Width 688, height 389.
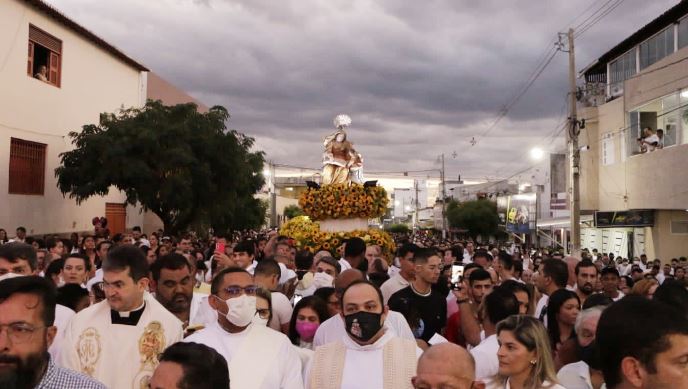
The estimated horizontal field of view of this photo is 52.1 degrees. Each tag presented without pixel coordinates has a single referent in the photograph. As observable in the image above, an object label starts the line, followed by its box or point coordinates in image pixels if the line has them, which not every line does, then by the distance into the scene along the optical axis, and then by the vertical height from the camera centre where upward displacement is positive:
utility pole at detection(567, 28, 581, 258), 21.97 +1.61
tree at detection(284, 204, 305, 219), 81.44 +1.08
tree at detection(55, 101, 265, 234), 23.41 +2.01
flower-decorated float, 14.62 +0.09
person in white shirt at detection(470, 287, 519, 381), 4.52 -0.69
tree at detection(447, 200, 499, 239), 51.97 +0.16
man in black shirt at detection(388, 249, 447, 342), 6.20 -0.73
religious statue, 16.03 +1.40
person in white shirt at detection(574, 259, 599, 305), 7.50 -0.63
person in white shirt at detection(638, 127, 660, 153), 26.53 +3.03
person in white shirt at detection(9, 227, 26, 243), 16.24 -0.32
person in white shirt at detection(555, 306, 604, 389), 4.21 -0.90
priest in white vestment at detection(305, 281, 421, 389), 4.07 -0.80
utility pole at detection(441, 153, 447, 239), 53.00 -0.37
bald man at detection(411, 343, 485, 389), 3.09 -0.66
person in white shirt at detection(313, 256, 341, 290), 7.12 -0.56
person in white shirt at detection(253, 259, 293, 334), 6.02 -0.66
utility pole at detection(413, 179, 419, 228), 87.09 +0.14
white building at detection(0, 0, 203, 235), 22.41 +4.26
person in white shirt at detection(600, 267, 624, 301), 8.37 -0.74
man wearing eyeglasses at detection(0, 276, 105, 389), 2.82 -0.50
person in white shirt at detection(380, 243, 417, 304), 6.92 -0.59
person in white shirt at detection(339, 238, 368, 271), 9.58 -0.45
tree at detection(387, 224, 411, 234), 64.95 -0.84
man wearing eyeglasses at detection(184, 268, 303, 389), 4.01 -0.74
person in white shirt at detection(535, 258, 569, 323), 7.20 -0.58
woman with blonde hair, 3.88 -0.78
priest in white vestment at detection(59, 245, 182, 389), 4.17 -0.67
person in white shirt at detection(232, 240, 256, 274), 8.28 -0.41
